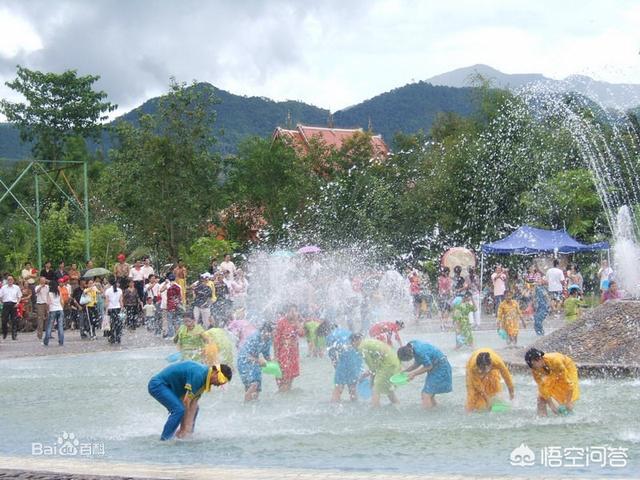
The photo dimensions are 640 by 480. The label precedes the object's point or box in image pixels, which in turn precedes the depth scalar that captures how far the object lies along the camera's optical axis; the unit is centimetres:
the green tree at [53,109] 6800
